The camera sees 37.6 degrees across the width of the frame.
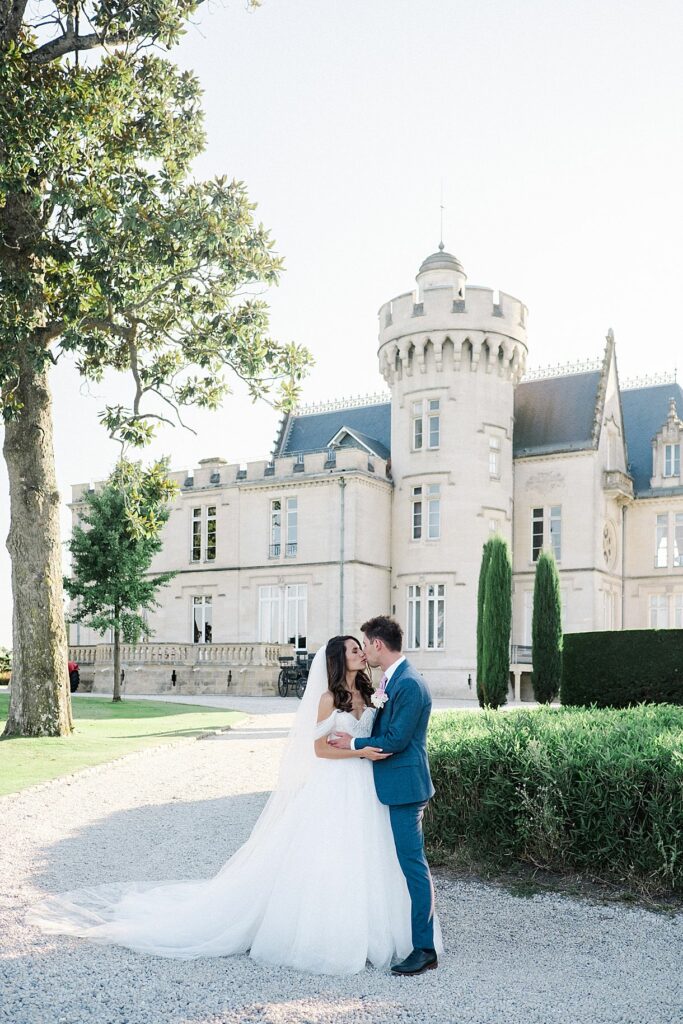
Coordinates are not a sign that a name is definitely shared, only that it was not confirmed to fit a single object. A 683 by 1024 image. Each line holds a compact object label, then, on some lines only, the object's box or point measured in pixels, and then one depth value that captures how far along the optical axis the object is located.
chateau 35.88
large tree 13.93
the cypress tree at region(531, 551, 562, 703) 25.05
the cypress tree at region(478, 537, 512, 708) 24.12
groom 5.21
